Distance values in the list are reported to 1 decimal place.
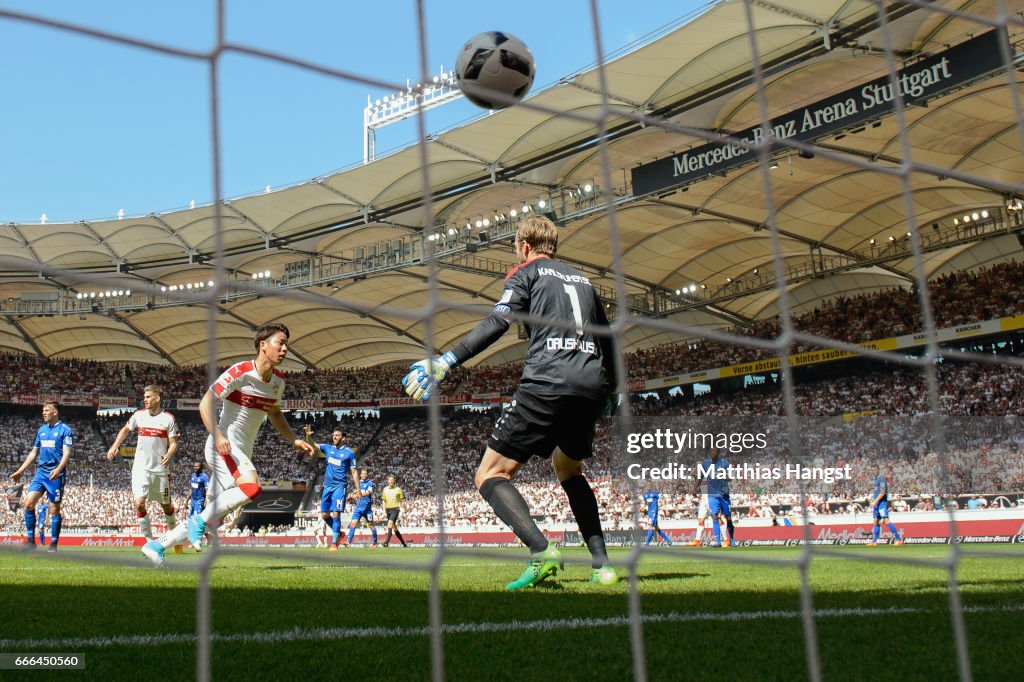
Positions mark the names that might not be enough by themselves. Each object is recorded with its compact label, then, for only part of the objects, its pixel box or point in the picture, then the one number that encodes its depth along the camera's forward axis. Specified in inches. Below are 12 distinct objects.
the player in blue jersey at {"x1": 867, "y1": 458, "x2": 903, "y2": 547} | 545.5
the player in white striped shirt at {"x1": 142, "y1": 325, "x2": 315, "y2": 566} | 240.7
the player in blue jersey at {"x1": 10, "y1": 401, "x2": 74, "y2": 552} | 396.2
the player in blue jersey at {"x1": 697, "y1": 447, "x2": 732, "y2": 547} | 515.2
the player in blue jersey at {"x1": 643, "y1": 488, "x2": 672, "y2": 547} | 645.9
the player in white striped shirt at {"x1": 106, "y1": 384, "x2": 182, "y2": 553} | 366.0
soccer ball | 149.6
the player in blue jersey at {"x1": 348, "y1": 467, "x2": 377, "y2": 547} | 582.2
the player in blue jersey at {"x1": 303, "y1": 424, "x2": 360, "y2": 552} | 530.9
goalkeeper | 169.6
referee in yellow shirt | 628.7
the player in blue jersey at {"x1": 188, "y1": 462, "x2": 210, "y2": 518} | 578.0
